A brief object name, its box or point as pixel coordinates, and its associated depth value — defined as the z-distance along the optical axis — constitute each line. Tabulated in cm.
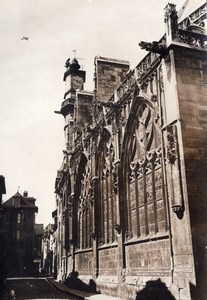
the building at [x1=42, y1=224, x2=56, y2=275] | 5241
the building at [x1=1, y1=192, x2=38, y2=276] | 5038
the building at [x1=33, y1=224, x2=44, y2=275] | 5242
